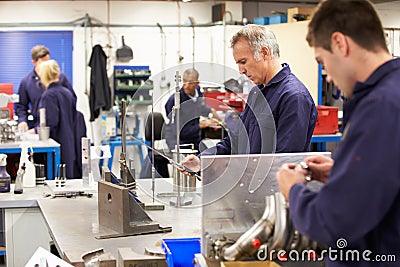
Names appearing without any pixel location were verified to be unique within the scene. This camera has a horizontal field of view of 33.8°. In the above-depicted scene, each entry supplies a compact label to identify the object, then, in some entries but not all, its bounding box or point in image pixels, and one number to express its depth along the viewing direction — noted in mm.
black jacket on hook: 9242
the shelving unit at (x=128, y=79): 9352
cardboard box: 7751
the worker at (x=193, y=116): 5834
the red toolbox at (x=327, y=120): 6750
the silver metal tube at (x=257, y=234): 1810
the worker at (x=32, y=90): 7125
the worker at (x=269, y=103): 2893
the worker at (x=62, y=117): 6320
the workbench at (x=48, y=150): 5746
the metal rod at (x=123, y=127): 3410
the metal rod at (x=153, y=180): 3295
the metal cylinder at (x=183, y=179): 3178
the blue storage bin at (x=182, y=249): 2383
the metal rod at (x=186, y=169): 3094
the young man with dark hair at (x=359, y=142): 1478
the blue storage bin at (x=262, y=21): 8387
